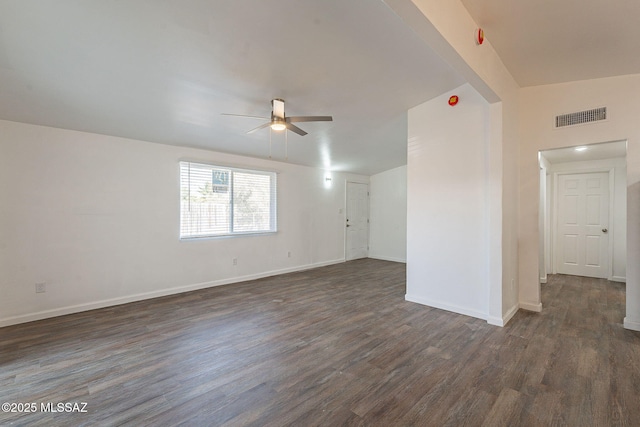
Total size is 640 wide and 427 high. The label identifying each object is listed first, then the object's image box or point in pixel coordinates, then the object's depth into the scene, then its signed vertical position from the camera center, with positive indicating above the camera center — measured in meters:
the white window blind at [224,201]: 4.55 +0.22
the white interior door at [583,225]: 5.15 -0.21
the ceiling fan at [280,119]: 2.99 +1.06
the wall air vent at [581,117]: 3.10 +1.17
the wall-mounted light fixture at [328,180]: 6.69 +0.84
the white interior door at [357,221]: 7.35 -0.21
